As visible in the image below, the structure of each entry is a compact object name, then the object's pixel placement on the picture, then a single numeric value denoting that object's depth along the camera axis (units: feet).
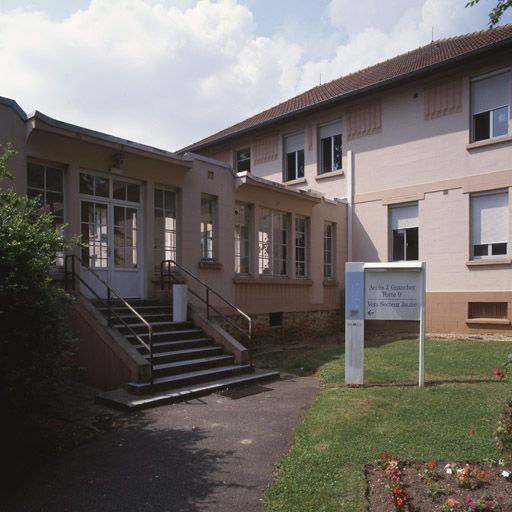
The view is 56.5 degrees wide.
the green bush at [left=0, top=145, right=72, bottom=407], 15.28
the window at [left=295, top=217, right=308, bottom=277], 48.06
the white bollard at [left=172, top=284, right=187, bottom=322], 30.68
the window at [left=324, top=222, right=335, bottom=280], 52.49
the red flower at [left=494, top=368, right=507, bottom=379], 17.43
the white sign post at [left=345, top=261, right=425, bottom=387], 24.67
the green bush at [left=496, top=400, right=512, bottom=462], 13.64
